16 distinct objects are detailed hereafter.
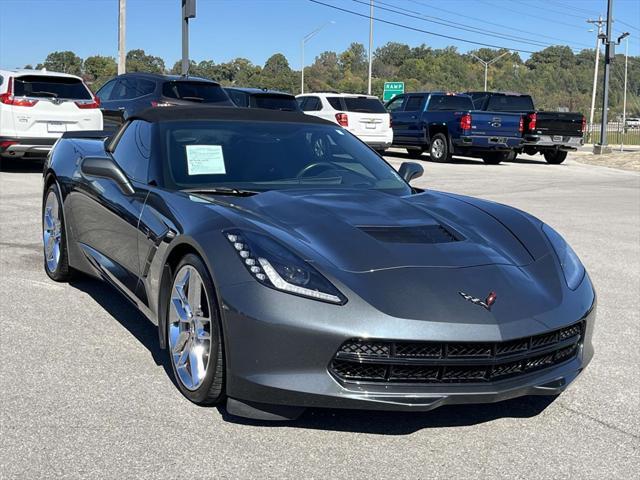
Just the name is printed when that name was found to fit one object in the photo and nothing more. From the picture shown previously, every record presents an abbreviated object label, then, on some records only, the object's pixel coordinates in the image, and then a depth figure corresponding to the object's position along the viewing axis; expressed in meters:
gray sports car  3.08
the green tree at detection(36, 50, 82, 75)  104.06
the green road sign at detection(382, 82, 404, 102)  65.00
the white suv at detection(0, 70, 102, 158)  13.35
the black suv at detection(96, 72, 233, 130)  14.45
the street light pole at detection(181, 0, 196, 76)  18.86
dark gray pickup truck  22.12
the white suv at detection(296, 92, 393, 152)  19.80
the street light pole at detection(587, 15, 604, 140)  58.83
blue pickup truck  20.52
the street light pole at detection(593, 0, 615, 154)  27.83
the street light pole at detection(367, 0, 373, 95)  46.00
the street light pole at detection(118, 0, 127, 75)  25.14
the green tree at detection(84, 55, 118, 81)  98.59
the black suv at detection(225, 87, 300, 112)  16.67
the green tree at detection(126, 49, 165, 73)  104.44
